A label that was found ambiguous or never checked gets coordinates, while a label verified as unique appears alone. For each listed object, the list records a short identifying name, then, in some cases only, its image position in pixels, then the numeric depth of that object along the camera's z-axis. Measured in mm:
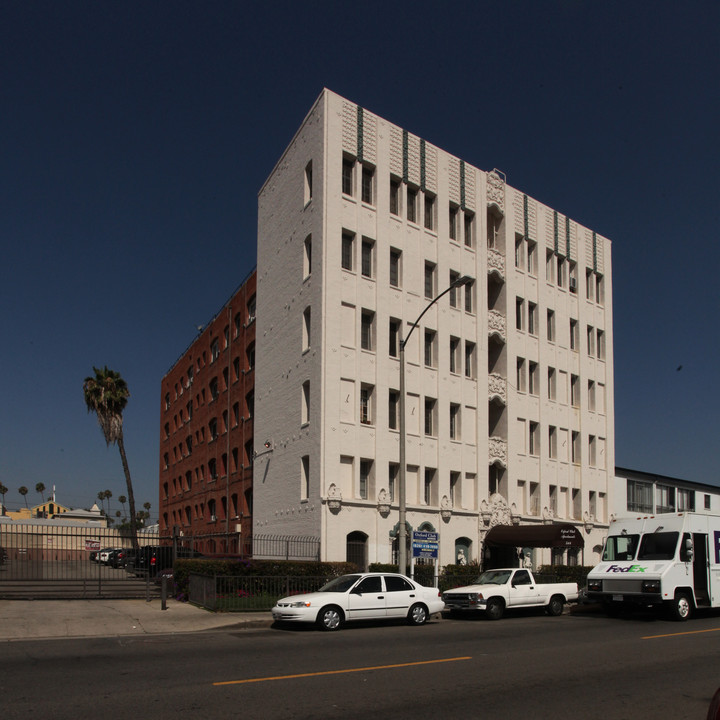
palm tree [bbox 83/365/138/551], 52781
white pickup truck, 22109
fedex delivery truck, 21266
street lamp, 23906
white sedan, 18500
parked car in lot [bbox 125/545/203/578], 31209
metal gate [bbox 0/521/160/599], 24734
